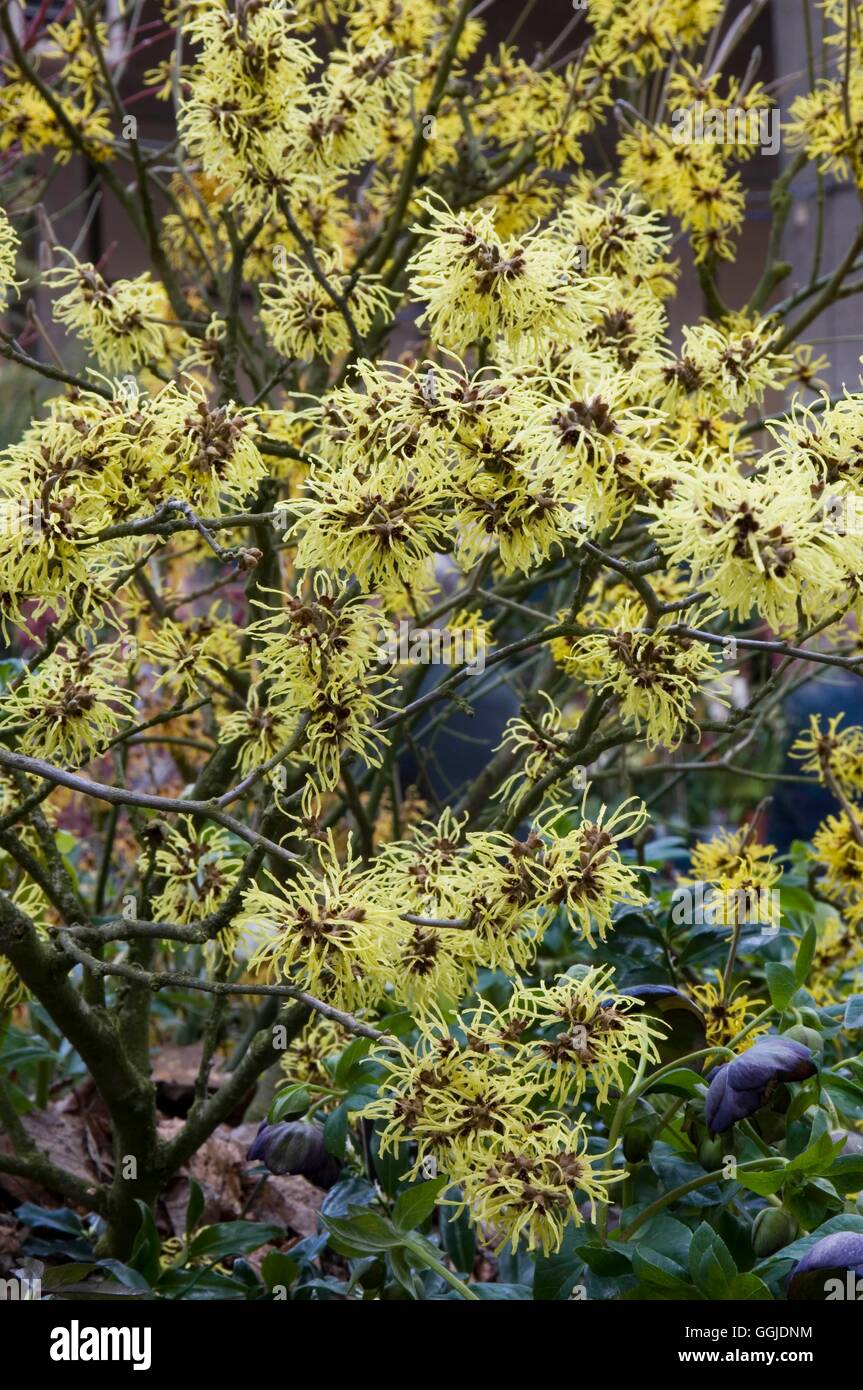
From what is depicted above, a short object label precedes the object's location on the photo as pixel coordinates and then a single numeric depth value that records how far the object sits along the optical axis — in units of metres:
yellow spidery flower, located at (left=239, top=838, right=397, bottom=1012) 0.81
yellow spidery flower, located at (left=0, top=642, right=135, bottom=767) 0.97
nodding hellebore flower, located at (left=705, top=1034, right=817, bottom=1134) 0.81
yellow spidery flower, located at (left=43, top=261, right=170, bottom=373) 1.15
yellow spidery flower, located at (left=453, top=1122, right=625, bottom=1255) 0.79
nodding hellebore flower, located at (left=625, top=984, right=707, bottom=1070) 1.02
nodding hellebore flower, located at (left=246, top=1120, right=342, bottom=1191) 0.99
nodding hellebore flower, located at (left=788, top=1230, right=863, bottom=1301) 0.75
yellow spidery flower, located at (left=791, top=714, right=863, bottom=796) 1.37
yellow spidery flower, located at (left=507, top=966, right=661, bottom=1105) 0.83
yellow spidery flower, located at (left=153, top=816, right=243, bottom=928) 1.07
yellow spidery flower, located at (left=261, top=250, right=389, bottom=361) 1.20
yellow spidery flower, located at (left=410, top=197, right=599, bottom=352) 0.88
